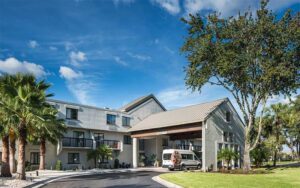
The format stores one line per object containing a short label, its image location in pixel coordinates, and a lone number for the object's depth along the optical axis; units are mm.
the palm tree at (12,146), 18137
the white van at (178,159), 26581
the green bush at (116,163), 31132
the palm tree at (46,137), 23647
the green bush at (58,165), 26177
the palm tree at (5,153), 17044
